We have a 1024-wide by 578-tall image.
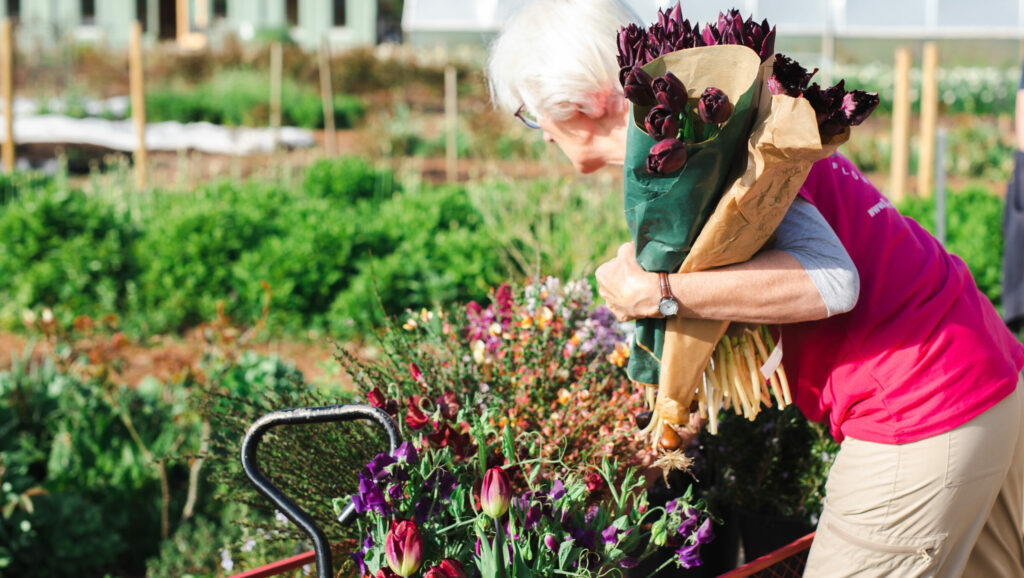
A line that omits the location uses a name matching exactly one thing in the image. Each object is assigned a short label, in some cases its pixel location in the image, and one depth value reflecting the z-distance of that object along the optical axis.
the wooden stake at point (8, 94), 8.08
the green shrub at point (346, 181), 7.66
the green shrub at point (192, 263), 5.91
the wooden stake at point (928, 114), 7.24
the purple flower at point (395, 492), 1.38
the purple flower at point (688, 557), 1.54
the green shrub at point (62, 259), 5.90
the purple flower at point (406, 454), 1.38
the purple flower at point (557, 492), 1.47
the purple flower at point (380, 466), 1.36
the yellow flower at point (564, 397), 1.85
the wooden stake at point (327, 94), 9.80
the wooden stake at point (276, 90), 9.79
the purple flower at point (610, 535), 1.44
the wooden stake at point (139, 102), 7.96
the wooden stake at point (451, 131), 10.16
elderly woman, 1.49
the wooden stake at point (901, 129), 7.02
